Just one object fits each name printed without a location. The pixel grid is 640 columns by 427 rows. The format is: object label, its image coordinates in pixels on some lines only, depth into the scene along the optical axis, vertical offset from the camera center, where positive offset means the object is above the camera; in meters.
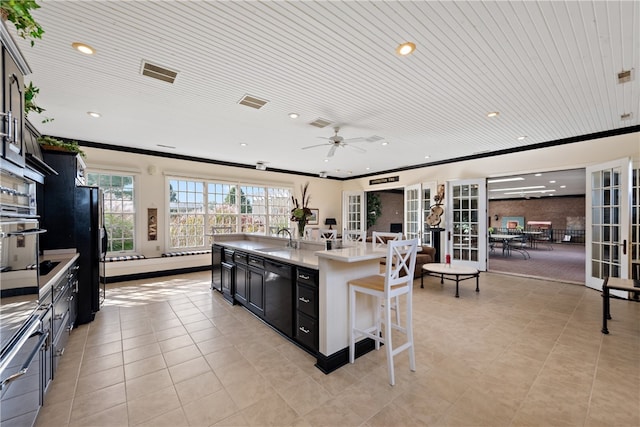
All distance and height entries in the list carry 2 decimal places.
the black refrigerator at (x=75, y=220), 3.13 -0.07
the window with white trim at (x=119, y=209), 5.55 +0.12
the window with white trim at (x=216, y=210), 6.44 +0.11
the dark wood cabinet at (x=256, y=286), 3.24 -0.94
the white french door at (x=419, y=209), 7.34 +0.11
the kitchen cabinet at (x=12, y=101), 1.36 +0.67
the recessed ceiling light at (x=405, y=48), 2.28 +1.48
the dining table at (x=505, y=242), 9.24 -1.12
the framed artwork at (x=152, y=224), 5.96 -0.23
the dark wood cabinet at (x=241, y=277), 3.60 -0.91
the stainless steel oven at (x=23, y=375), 1.21 -0.87
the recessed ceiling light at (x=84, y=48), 2.25 +1.47
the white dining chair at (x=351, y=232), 4.13 -0.35
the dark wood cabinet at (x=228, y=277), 3.97 -1.00
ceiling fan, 4.27 +1.22
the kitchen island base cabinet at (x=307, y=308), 2.44 -0.93
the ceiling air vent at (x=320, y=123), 4.07 +1.46
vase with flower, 3.45 -0.04
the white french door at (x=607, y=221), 4.18 -0.16
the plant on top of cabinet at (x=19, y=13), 1.30 +1.08
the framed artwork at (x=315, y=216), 9.23 -0.10
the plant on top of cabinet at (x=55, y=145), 3.07 +0.85
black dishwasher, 2.76 -0.93
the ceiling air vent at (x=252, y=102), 3.29 +1.47
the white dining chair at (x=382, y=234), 3.58 -0.32
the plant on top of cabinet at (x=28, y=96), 1.98 +0.91
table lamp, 9.50 -0.33
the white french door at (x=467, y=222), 6.32 -0.25
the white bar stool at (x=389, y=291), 2.13 -0.68
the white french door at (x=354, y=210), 9.35 +0.11
